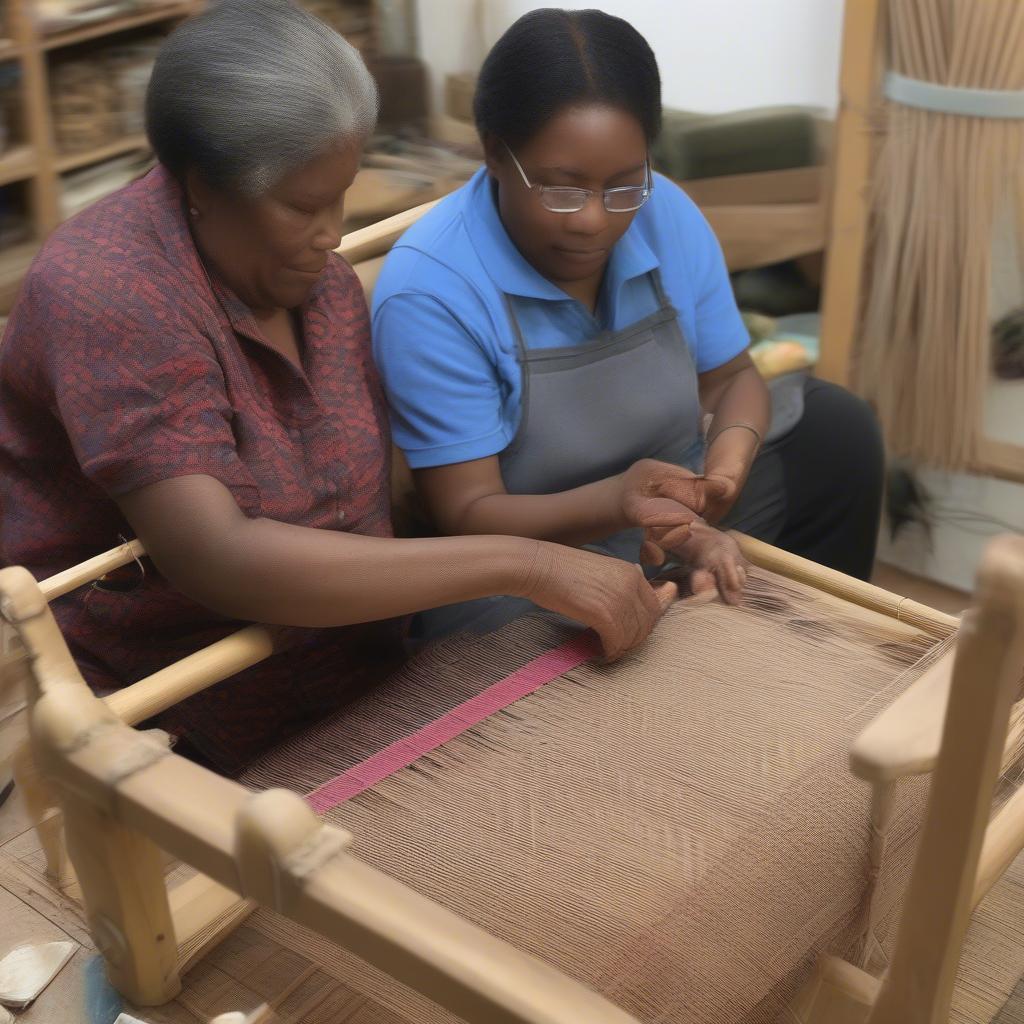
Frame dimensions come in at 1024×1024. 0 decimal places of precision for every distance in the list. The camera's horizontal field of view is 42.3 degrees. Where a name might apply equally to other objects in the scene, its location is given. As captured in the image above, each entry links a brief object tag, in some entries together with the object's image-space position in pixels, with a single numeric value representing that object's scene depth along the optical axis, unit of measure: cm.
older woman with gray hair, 125
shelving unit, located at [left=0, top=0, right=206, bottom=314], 283
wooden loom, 80
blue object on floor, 116
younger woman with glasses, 157
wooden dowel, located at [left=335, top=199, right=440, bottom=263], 181
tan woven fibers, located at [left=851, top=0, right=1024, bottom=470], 227
